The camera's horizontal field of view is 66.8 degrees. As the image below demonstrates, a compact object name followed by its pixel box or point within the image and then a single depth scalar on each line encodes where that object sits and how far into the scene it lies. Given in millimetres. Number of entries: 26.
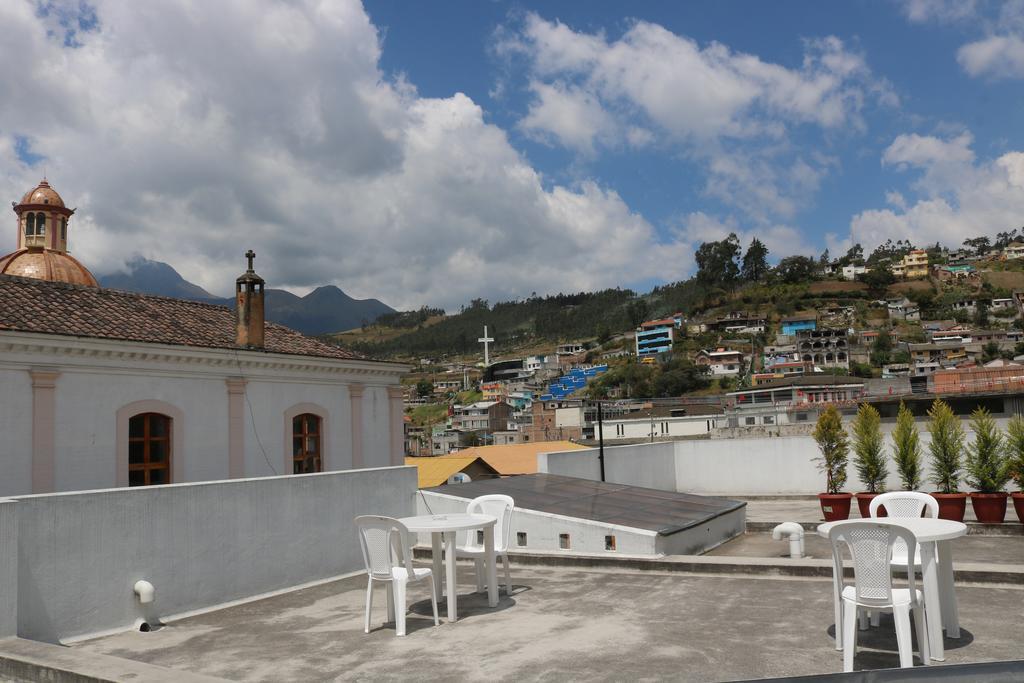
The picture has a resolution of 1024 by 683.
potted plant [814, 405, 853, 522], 14766
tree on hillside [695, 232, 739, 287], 134250
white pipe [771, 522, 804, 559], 10312
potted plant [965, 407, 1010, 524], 12250
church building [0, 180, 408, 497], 12406
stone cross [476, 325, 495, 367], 168275
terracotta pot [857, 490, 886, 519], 13617
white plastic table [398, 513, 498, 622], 7301
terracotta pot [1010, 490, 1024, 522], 12008
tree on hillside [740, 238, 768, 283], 134250
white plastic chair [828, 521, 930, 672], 5207
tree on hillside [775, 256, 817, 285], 133750
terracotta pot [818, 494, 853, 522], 13742
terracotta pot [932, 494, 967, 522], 12258
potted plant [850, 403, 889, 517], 14109
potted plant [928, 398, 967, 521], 12328
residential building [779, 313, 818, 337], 114875
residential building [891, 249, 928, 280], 139875
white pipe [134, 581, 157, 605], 7902
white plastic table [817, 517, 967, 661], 5527
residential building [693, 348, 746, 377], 104125
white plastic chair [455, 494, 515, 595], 8289
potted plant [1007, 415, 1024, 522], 11836
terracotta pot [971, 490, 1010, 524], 12203
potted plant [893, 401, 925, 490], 13500
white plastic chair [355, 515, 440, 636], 6949
